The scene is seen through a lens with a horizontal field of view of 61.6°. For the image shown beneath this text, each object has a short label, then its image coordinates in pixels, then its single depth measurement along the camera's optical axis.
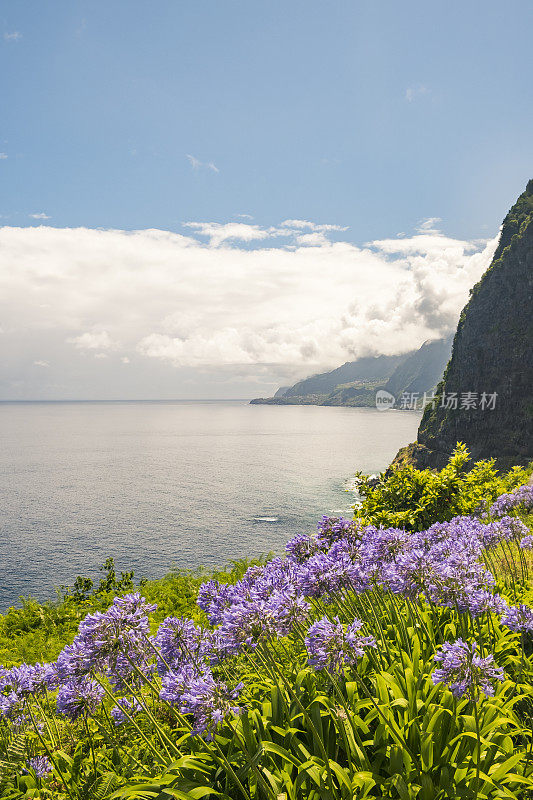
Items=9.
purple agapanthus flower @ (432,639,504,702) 3.63
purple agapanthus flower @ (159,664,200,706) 3.76
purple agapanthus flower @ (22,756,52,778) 4.76
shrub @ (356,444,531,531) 12.69
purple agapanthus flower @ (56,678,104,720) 4.38
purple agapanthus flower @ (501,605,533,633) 4.90
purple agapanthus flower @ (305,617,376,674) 3.80
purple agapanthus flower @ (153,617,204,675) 4.62
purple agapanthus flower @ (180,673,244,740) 3.51
